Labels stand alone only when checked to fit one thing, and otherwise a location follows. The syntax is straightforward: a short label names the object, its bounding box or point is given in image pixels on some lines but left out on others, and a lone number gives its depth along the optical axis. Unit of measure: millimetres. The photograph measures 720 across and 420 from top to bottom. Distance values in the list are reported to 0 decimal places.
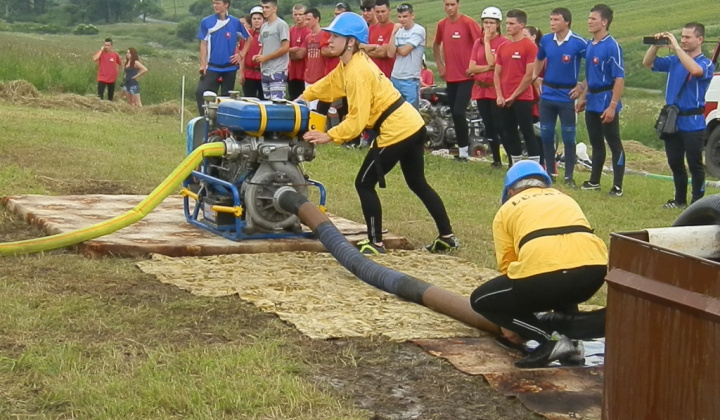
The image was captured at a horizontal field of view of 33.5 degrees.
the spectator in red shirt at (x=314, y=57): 15898
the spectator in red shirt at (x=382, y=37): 15320
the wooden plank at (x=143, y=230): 8422
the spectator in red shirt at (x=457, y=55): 14523
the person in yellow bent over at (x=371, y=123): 8422
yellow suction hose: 8109
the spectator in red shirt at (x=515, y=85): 13648
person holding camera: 11883
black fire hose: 6734
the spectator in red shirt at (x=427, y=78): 19406
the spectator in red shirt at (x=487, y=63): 14109
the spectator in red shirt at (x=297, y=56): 16406
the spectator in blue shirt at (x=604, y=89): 12797
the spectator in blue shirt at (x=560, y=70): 13266
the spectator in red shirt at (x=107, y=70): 26203
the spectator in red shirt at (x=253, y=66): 16766
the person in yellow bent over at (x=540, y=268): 5926
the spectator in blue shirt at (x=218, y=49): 15586
